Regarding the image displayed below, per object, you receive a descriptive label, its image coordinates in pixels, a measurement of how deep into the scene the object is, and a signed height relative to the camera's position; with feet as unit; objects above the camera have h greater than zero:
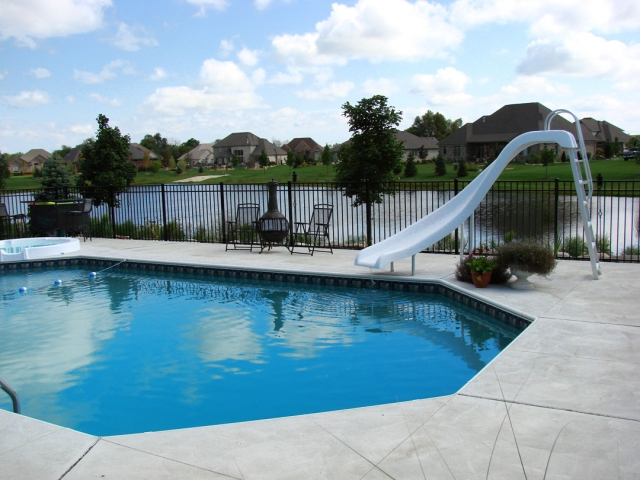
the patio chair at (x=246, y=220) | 37.81 -1.41
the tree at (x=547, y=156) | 139.14 +8.32
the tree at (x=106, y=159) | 53.67 +4.34
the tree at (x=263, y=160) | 239.71 +16.49
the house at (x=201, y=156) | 308.40 +26.85
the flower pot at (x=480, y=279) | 24.93 -3.83
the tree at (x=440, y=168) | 155.02 +6.71
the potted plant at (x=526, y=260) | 23.76 -2.95
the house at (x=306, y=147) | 304.87 +28.71
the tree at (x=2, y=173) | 96.32 +6.33
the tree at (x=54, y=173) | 78.63 +4.60
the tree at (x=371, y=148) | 39.32 +3.28
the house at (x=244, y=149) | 309.83 +28.22
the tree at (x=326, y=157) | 195.35 +13.94
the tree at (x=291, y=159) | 225.35 +15.43
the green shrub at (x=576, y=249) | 31.71 -3.61
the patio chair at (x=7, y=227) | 44.29 -1.78
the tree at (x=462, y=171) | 135.85 +5.05
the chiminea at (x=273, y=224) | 36.35 -1.62
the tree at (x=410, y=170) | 143.78 +6.06
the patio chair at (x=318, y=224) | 34.86 -1.62
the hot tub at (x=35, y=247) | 37.04 -2.79
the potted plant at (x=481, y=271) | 24.90 -3.49
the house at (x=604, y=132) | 212.64 +21.42
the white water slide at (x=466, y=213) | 24.88 -1.01
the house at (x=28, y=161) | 286.66 +24.04
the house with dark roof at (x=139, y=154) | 272.64 +23.77
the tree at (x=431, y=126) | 273.13 +32.55
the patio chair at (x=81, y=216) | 43.27 -0.84
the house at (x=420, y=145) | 223.30 +19.32
